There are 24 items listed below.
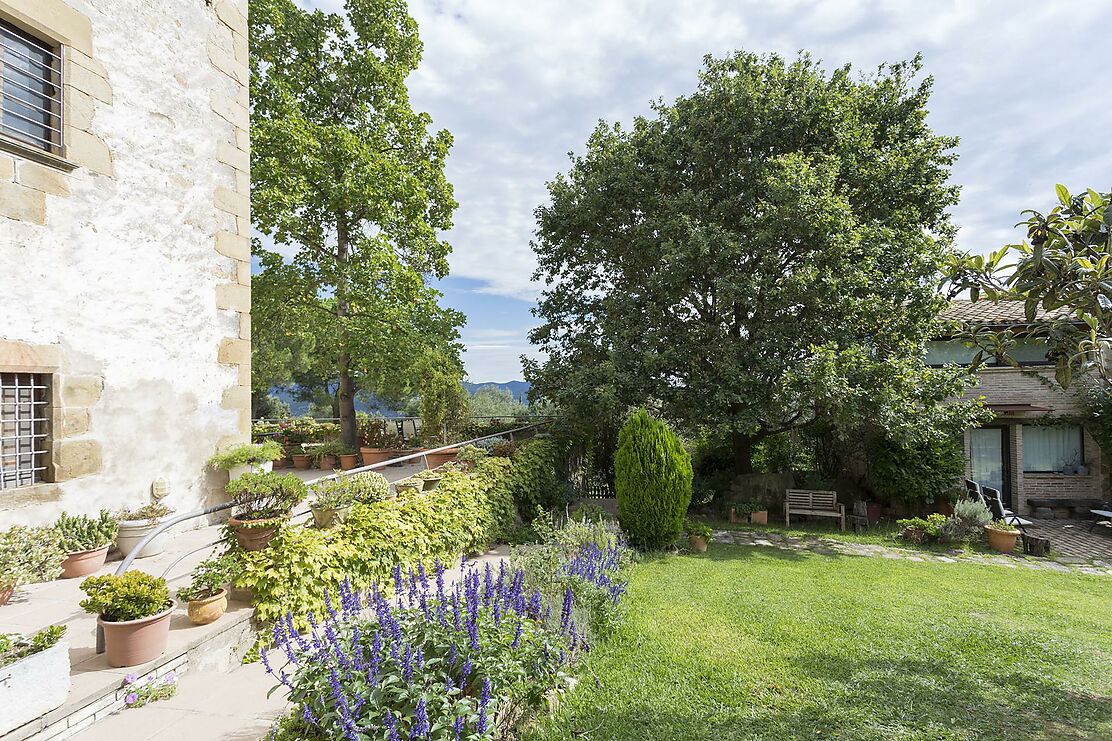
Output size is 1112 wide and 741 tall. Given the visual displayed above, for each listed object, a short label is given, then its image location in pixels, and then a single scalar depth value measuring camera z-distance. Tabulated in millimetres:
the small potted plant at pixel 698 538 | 9016
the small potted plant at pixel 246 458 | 7039
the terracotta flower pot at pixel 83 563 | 5316
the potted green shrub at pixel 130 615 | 3545
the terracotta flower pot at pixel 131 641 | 3523
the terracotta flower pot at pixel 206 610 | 4125
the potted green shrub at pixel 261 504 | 5008
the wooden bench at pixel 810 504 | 11883
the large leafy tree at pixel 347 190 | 13203
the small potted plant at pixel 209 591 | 4137
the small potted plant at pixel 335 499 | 6055
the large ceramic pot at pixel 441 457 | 12281
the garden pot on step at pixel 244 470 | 7148
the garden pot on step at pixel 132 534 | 5867
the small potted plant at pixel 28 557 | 4422
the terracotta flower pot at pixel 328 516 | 6062
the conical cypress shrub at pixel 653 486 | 8594
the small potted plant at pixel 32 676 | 2879
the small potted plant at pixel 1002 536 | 9617
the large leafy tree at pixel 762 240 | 10047
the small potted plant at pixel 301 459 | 13734
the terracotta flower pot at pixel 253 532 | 4984
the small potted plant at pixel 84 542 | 5332
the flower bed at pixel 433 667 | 2477
